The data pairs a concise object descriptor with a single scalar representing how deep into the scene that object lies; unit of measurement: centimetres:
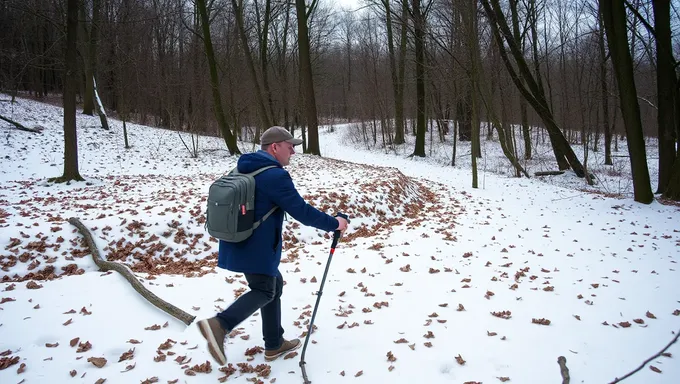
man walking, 269
